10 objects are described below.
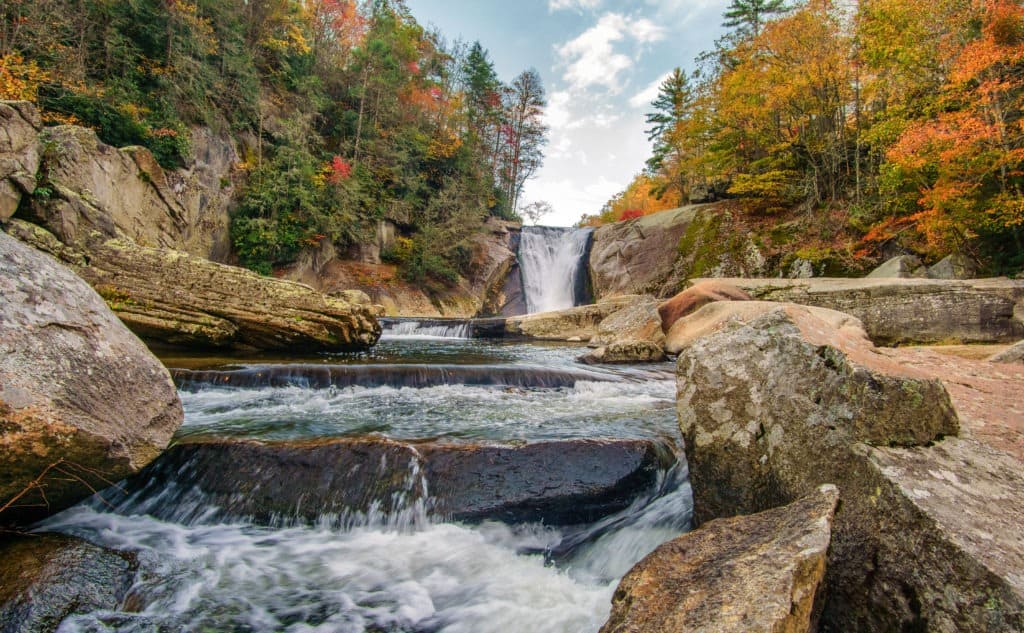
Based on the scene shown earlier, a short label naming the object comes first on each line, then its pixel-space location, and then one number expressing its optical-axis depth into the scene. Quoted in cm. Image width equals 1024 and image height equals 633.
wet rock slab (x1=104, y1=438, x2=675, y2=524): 308
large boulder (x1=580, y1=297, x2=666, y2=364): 899
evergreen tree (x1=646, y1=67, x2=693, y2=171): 3488
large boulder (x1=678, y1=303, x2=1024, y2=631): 134
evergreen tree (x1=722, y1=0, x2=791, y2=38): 2802
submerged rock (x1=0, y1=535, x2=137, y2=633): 199
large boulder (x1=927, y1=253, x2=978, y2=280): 1044
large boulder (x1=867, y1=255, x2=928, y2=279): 1103
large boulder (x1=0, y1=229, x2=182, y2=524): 226
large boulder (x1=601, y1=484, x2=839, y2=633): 127
